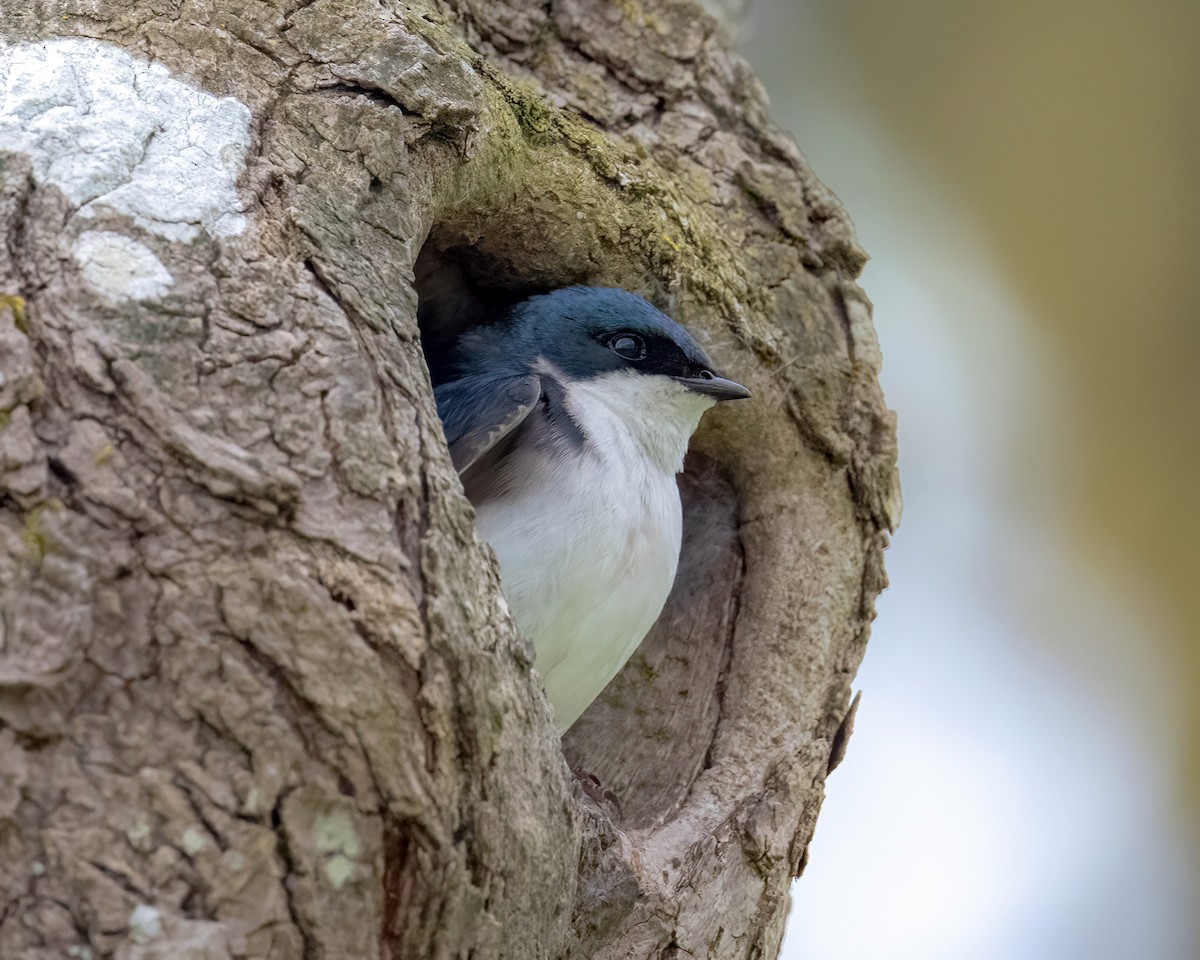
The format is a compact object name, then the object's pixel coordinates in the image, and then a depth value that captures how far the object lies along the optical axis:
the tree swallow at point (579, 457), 3.36
